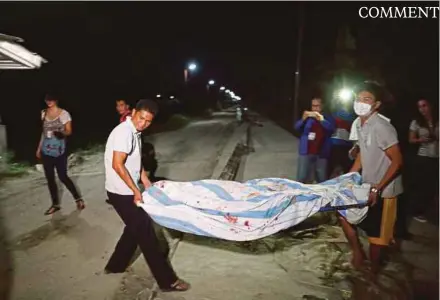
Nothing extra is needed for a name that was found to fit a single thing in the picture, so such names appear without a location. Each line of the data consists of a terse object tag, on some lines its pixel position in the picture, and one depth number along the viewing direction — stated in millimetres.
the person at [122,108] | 6534
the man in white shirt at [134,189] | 3891
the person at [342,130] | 7309
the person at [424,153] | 6012
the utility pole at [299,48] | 17564
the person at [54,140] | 6129
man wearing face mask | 3982
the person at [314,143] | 6581
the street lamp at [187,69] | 48369
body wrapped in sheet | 3982
